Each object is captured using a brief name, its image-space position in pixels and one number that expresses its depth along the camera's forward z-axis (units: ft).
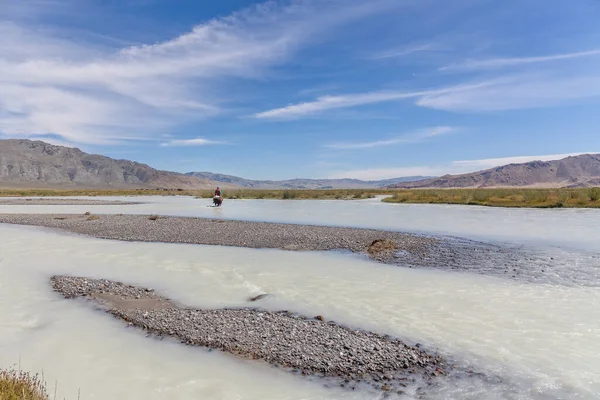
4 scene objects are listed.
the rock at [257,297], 32.86
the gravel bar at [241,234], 58.49
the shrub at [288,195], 244.87
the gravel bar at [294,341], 20.42
